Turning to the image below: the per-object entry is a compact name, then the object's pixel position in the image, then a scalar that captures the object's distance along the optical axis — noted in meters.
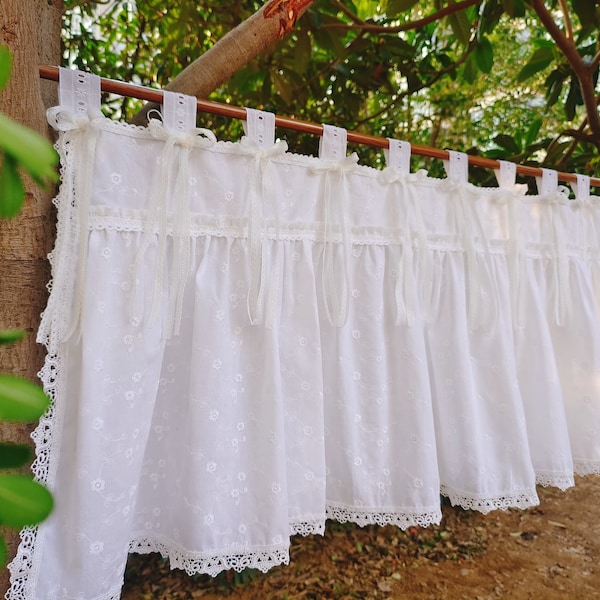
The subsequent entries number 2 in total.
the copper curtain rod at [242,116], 0.73
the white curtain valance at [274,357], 0.71
